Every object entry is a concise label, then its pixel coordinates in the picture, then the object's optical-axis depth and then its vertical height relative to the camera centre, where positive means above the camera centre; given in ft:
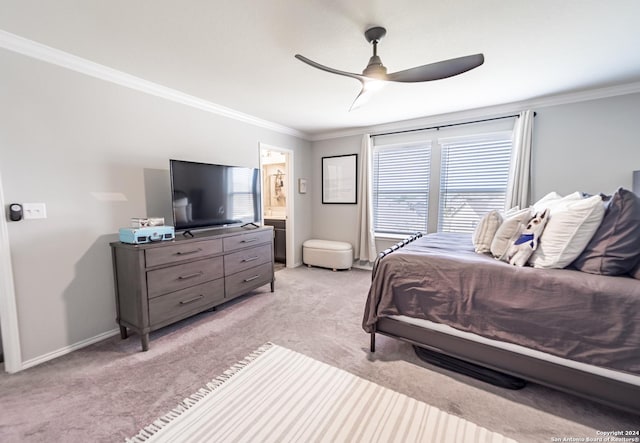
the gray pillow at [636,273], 4.61 -1.34
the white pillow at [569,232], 5.05 -0.65
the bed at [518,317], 4.40 -2.41
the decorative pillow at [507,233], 6.26 -0.82
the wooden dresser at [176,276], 7.00 -2.41
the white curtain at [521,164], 10.37 +1.49
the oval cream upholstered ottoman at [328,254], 14.60 -3.18
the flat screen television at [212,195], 8.55 +0.17
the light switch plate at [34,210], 6.28 -0.28
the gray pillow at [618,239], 4.72 -0.73
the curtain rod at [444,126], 10.90 +3.57
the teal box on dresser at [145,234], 7.07 -1.02
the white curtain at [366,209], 14.23 -0.54
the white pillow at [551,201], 6.28 -0.03
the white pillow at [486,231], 6.93 -0.86
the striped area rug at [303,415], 4.52 -4.18
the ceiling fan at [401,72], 5.33 +2.82
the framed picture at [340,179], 15.10 +1.26
